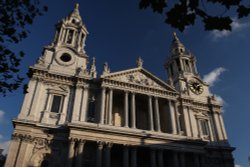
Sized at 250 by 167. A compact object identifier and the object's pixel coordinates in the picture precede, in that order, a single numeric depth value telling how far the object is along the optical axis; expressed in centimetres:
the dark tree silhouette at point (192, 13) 673
